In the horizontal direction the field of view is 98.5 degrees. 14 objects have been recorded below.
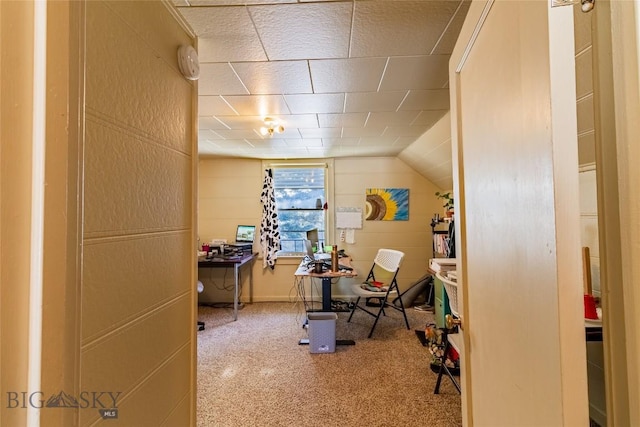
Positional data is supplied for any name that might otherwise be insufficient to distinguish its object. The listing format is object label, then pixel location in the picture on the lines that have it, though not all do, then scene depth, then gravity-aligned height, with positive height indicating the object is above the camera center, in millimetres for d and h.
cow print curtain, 4184 -25
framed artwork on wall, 4250 +260
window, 4387 +306
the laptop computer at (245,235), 4246 -189
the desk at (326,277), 2795 -560
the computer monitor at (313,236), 3782 -198
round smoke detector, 1080 +647
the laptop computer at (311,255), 3383 -419
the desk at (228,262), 3500 -509
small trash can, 2656 -1102
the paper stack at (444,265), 2062 -341
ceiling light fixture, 2578 +948
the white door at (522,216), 460 +6
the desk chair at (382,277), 3165 -807
